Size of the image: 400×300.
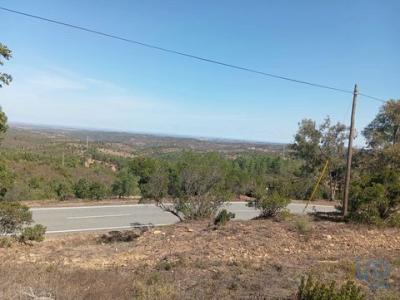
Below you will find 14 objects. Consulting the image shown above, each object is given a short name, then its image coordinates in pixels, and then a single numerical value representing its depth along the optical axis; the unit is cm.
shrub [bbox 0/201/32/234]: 1137
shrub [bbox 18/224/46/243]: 1209
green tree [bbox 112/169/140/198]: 3036
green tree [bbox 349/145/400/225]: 1381
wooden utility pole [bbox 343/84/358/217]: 1530
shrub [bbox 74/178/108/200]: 2723
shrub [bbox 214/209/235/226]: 1315
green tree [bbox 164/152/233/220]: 1437
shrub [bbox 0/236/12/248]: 1170
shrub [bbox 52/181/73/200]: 2722
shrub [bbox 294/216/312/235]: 1246
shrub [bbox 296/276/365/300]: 539
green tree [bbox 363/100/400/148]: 3194
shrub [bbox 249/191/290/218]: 1424
